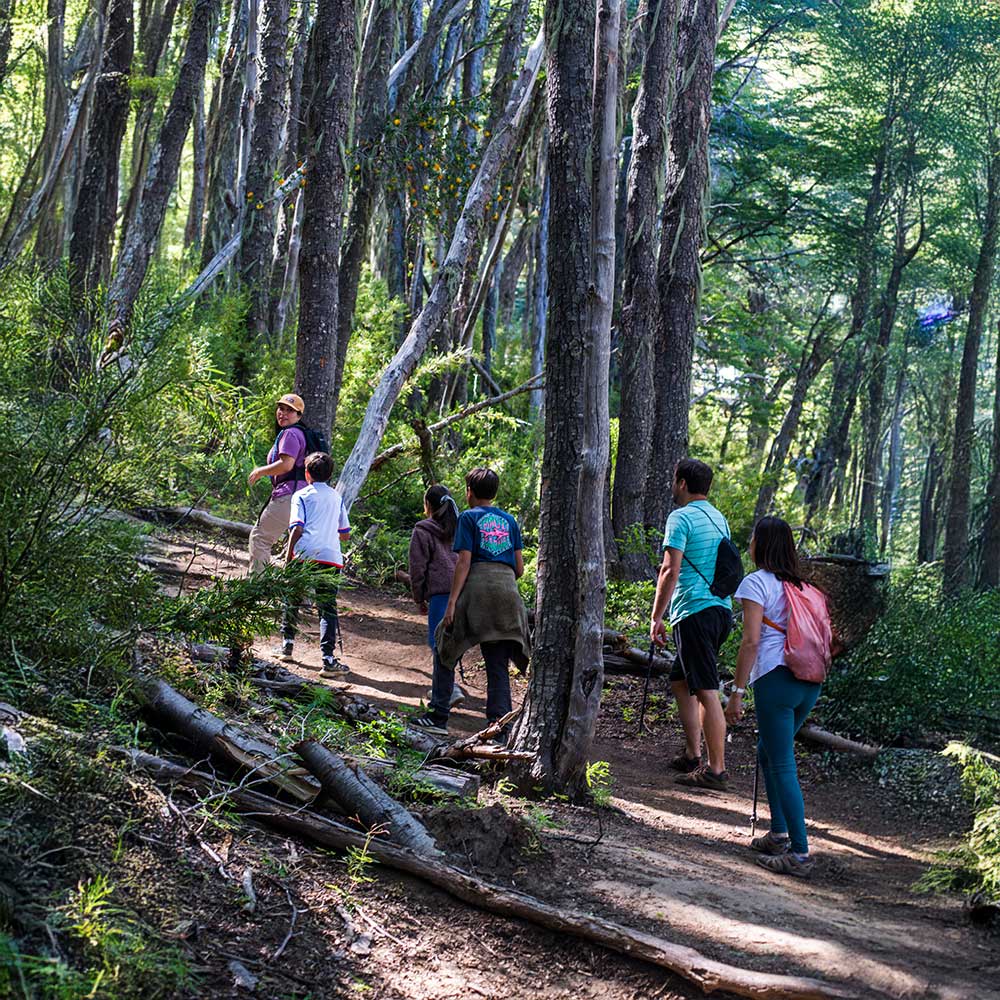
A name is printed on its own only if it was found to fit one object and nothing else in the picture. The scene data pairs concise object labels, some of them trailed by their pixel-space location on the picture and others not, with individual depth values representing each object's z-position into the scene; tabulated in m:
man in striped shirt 7.41
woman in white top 5.86
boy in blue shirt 7.36
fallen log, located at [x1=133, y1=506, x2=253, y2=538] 12.65
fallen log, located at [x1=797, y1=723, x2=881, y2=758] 8.73
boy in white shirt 8.40
